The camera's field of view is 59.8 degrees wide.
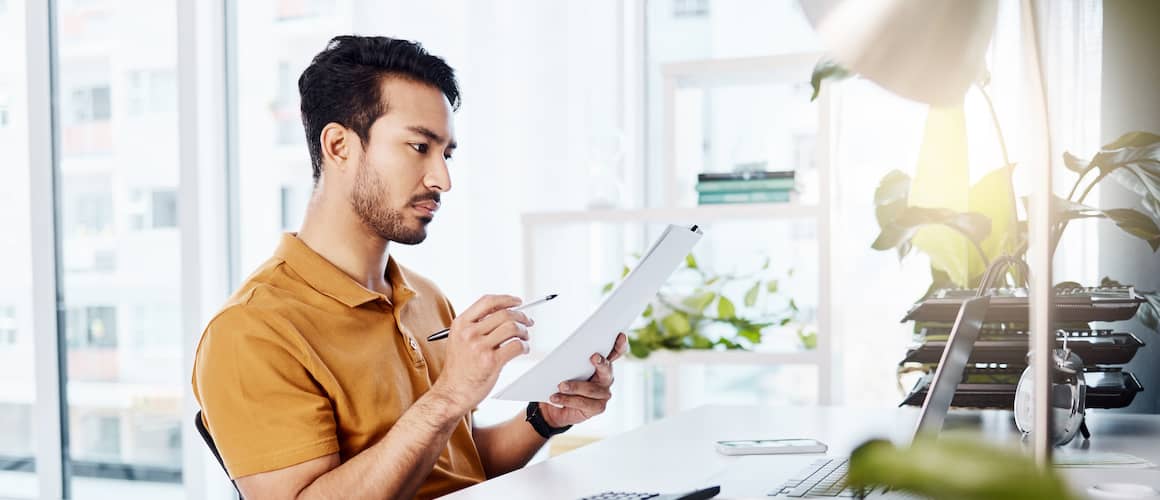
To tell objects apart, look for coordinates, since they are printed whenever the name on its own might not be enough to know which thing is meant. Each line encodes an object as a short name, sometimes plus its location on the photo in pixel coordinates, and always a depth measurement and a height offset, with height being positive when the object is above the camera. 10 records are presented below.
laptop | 1.04 -0.28
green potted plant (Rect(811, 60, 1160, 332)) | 2.01 +0.03
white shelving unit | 2.45 +0.04
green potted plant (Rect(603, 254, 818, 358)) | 2.58 -0.24
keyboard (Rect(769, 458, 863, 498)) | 1.10 -0.29
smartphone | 1.42 -0.31
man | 1.31 -0.15
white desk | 1.21 -0.32
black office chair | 1.36 -0.28
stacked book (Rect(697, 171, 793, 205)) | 2.56 +0.10
